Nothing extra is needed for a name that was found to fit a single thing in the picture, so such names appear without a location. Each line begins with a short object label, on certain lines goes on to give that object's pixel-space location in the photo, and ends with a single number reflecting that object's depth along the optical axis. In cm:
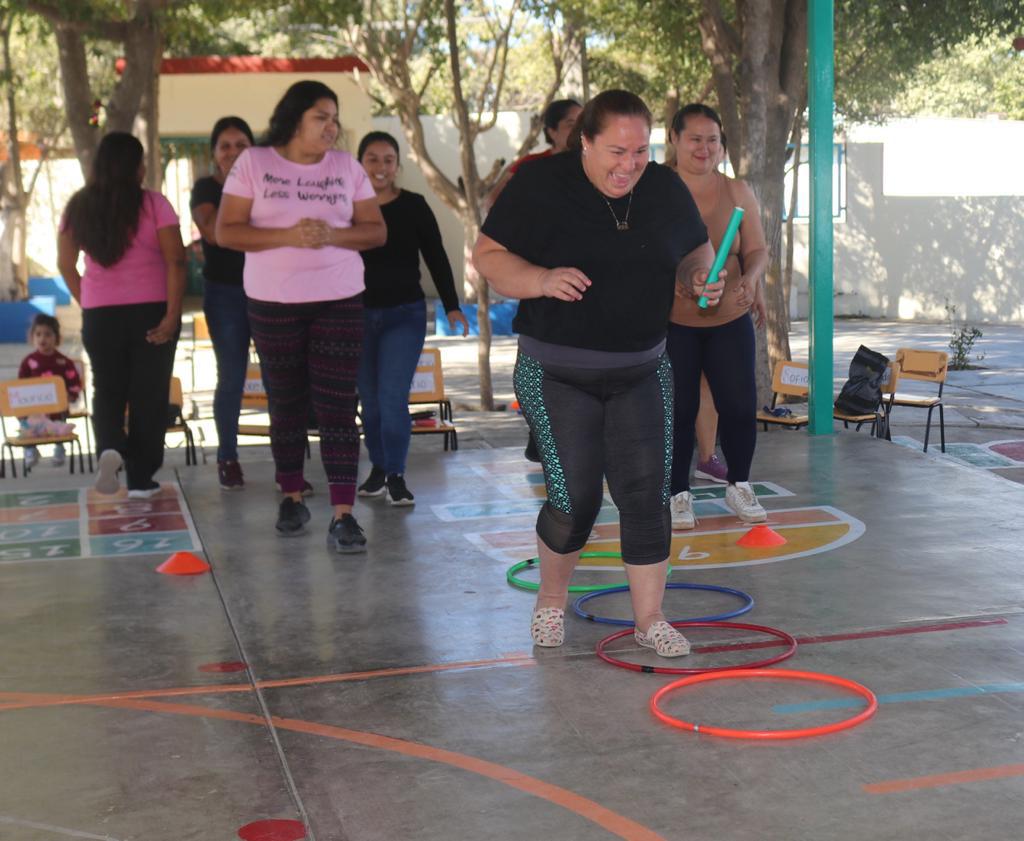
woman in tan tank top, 661
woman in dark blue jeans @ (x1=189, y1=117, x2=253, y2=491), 787
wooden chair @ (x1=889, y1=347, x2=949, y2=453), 1084
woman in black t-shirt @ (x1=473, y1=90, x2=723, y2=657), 467
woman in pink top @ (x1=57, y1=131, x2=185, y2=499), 757
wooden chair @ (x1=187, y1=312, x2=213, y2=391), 1567
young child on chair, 1098
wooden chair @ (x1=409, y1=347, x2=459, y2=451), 1045
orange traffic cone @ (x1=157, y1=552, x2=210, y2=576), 639
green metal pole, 934
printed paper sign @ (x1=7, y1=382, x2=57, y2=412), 999
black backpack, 1024
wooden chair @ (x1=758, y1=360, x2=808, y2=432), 1004
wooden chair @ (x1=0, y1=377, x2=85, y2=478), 999
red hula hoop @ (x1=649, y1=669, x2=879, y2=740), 415
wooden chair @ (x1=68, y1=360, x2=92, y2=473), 1069
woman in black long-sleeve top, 759
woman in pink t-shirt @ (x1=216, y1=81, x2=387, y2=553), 646
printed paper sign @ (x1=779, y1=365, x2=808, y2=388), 1006
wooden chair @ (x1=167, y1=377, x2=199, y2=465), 1006
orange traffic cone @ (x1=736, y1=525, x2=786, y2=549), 662
